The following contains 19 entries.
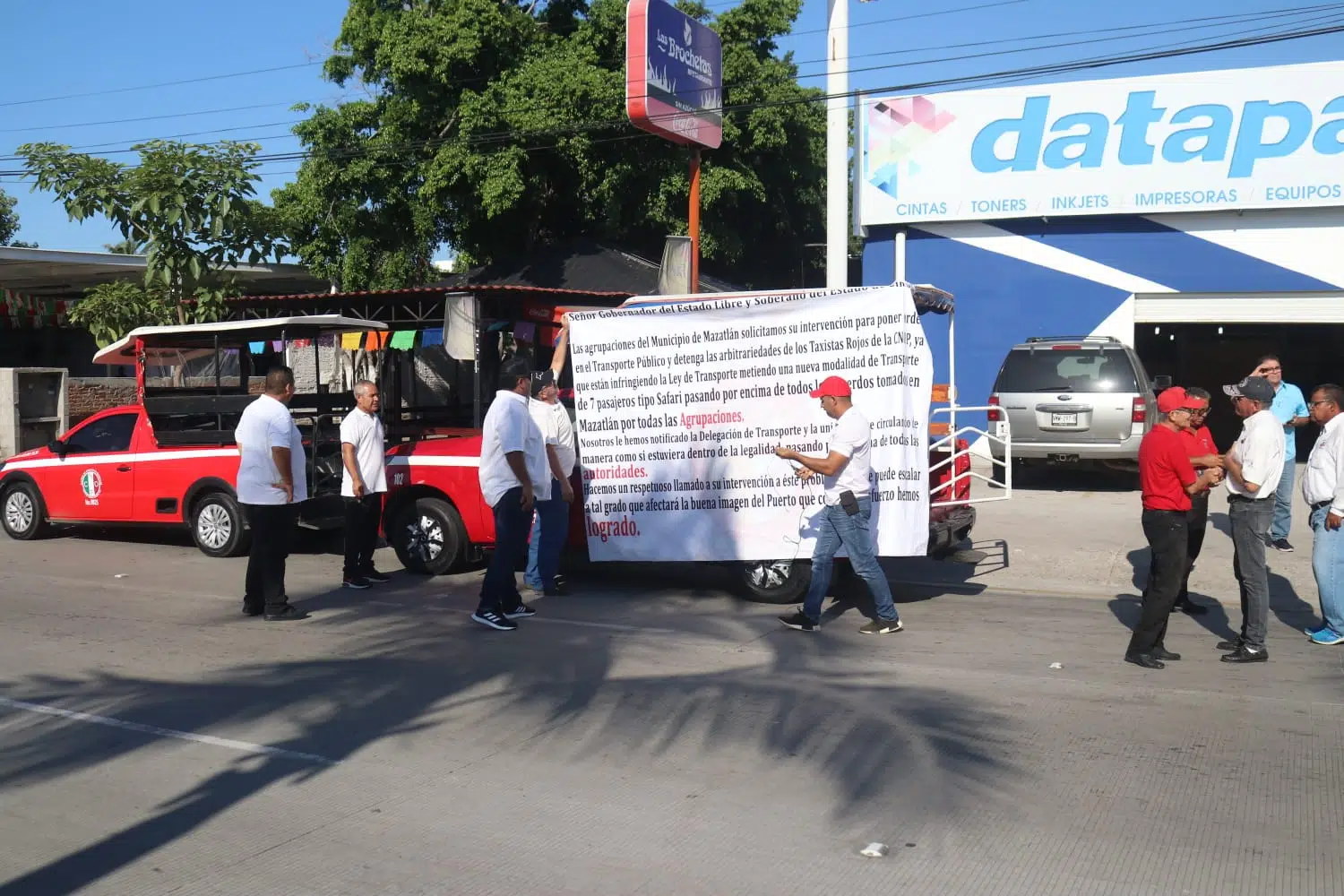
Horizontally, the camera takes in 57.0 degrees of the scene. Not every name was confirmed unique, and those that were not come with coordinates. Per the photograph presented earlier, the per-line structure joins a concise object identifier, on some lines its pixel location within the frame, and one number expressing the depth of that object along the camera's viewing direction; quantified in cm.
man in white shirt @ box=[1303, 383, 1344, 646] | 785
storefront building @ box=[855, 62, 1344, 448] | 1855
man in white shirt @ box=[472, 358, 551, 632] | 866
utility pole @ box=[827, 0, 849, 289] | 1572
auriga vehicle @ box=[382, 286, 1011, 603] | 988
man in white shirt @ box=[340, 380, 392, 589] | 1023
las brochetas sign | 1563
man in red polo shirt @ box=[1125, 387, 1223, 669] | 745
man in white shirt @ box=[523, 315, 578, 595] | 970
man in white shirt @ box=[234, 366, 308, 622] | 899
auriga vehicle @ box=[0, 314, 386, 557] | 1209
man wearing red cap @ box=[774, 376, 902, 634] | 828
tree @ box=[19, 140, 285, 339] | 1717
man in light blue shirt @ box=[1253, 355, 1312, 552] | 1145
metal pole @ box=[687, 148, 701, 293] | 1616
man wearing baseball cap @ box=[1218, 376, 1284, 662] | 772
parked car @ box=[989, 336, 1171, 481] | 1527
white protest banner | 895
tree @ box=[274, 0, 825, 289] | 2375
